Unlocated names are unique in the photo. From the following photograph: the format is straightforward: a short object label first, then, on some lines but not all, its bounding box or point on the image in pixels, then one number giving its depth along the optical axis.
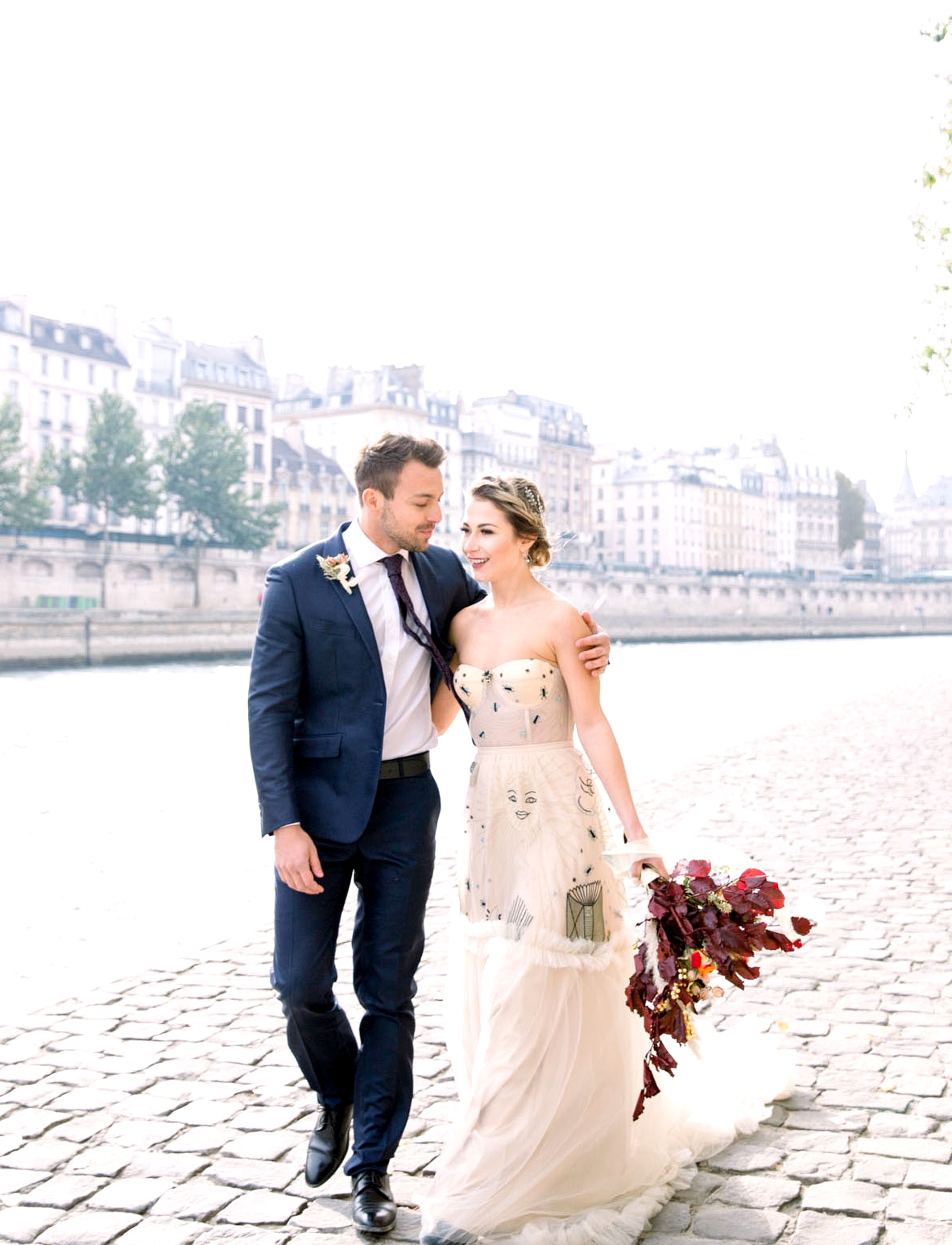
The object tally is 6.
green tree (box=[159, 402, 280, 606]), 67.31
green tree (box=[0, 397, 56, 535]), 57.50
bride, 3.21
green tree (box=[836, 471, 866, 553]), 137.50
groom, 3.49
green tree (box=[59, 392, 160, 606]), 64.12
